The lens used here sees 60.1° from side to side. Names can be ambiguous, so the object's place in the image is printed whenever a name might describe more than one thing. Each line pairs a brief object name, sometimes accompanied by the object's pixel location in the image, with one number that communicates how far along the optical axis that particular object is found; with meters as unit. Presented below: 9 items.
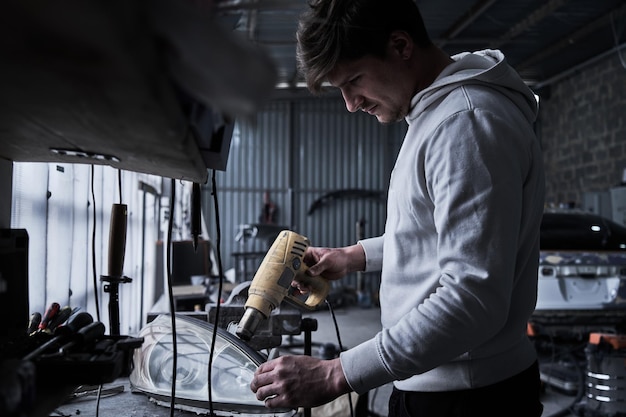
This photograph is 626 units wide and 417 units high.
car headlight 1.24
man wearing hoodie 0.92
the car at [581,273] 3.81
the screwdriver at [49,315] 1.23
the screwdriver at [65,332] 0.69
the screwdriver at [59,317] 1.19
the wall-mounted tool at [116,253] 1.11
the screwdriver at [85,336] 0.72
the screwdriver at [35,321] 1.22
